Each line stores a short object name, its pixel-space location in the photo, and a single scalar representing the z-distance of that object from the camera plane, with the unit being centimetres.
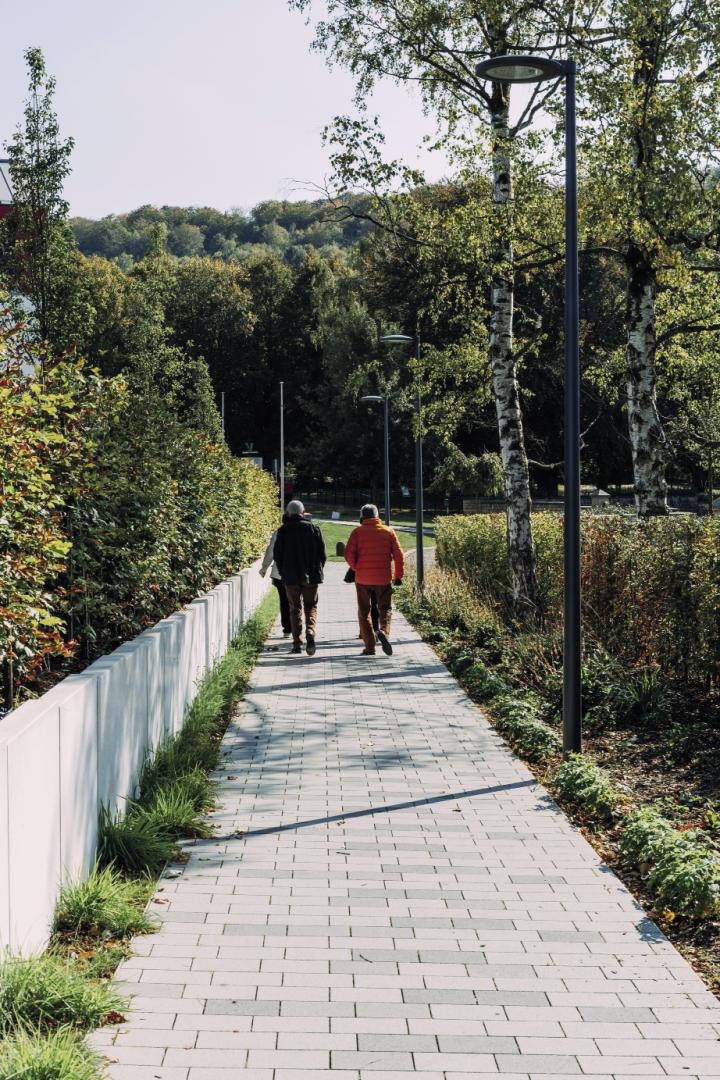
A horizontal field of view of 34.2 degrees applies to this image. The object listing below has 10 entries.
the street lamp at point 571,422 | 809
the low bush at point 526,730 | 853
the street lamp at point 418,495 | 2067
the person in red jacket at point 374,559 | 1386
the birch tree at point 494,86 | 1564
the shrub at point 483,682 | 1109
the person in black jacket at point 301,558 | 1414
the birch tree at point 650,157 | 1344
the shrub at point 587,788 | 688
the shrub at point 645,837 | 580
